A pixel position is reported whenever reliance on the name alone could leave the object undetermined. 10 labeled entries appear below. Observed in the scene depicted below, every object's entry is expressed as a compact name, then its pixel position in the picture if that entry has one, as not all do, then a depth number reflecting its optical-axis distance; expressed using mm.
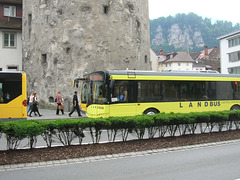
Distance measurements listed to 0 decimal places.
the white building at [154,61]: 71150
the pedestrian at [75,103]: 19988
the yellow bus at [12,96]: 14648
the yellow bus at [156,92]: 15000
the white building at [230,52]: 55719
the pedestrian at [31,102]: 20488
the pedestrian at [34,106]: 19641
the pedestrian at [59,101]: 21297
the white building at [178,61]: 101438
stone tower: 24859
